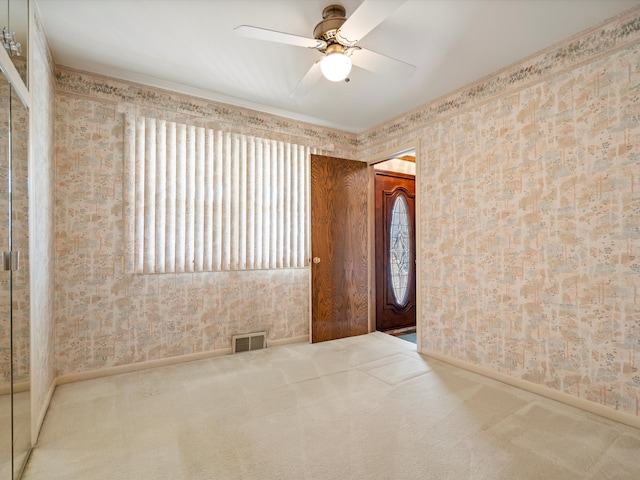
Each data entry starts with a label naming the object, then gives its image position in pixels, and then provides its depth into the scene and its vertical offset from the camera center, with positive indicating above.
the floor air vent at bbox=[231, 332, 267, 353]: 3.33 -1.09
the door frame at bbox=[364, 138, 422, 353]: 3.40 +0.23
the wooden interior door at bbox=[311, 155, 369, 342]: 3.70 -0.10
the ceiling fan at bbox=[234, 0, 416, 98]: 1.63 +1.20
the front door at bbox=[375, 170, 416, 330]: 4.43 -0.16
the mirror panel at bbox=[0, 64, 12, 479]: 1.38 -0.27
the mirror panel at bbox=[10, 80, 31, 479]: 1.52 -0.21
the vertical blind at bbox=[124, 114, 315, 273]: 2.87 +0.45
